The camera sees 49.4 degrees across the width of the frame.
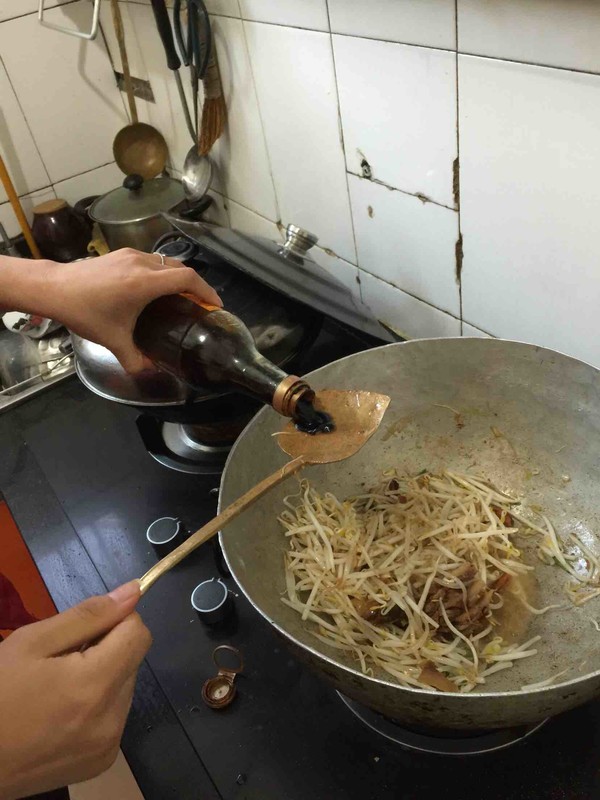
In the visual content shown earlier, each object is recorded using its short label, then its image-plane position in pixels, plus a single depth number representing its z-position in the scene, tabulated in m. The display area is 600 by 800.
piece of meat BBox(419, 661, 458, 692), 0.66
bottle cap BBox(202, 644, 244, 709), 0.73
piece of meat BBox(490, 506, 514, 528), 0.80
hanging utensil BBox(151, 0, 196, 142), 1.13
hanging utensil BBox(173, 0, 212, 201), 1.07
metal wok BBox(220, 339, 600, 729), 0.67
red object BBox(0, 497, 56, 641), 1.25
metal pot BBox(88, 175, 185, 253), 1.30
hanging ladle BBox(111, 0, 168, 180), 1.51
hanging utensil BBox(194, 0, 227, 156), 1.10
